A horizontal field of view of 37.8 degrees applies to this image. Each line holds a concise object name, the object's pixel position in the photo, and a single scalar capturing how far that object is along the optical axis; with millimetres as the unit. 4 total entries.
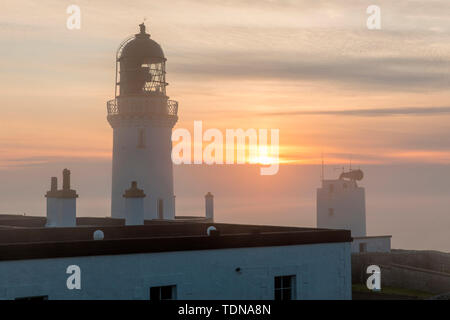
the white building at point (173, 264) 19312
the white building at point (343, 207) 64438
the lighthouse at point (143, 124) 46062
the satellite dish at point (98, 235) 24047
